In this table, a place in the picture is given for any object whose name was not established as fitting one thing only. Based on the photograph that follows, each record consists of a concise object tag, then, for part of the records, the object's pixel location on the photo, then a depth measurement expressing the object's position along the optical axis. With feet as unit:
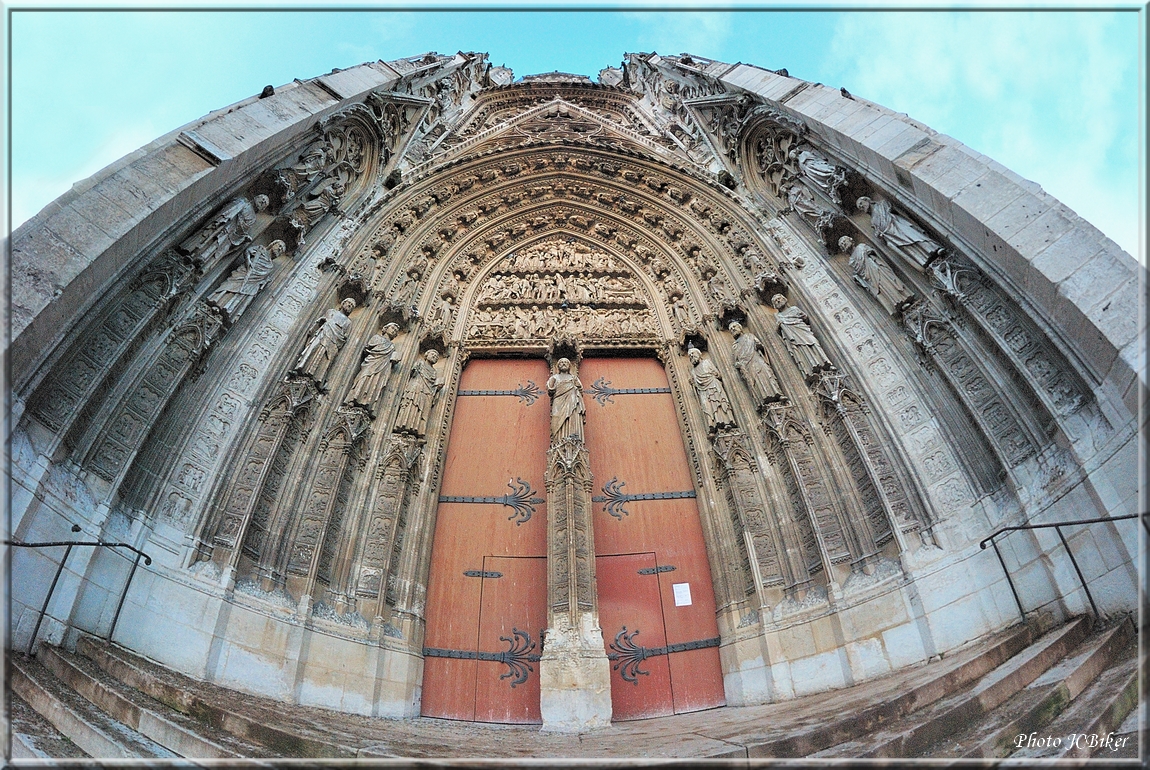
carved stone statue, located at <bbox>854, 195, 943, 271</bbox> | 17.93
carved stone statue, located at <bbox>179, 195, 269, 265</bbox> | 17.97
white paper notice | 20.49
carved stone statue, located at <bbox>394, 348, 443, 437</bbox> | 22.09
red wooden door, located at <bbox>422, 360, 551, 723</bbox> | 18.88
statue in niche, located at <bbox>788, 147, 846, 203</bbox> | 21.34
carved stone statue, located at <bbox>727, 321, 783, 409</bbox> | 21.54
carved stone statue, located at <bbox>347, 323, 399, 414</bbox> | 21.42
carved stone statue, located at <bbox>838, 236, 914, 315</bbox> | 19.19
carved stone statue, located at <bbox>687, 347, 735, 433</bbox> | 22.58
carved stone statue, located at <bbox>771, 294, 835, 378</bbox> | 20.56
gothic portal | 14.15
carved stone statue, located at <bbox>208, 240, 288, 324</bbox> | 19.10
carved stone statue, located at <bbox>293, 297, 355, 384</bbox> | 20.42
